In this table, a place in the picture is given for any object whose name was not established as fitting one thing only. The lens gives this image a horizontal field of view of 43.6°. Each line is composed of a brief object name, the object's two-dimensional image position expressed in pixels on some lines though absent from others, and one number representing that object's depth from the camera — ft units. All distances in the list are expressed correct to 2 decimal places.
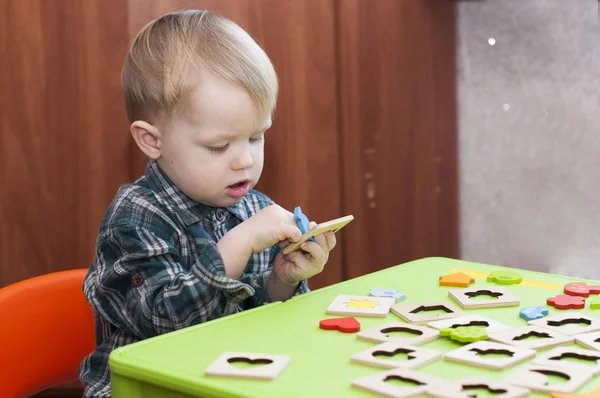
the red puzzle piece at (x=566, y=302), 2.68
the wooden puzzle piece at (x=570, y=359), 1.99
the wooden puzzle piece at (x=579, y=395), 1.76
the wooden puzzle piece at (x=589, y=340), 2.16
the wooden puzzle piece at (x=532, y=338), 2.19
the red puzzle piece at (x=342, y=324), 2.42
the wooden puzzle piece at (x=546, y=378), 1.84
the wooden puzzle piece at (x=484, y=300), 2.71
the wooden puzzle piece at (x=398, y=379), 1.82
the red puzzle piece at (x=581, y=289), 2.84
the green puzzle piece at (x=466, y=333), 2.24
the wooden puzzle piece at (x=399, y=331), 2.26
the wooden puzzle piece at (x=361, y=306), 2.61
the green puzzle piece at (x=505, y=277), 3.08
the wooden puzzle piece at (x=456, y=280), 3.04
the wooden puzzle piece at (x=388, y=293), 2.85
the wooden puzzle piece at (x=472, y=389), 1.78
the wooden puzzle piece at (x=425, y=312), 2.51
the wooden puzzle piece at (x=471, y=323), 2.38
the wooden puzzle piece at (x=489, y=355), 2.02
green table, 1.95
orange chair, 3.16
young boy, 2.97
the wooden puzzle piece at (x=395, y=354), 2.04
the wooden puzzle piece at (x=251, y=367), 1.98
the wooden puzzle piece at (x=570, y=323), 2.34
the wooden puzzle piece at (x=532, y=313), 2.53
